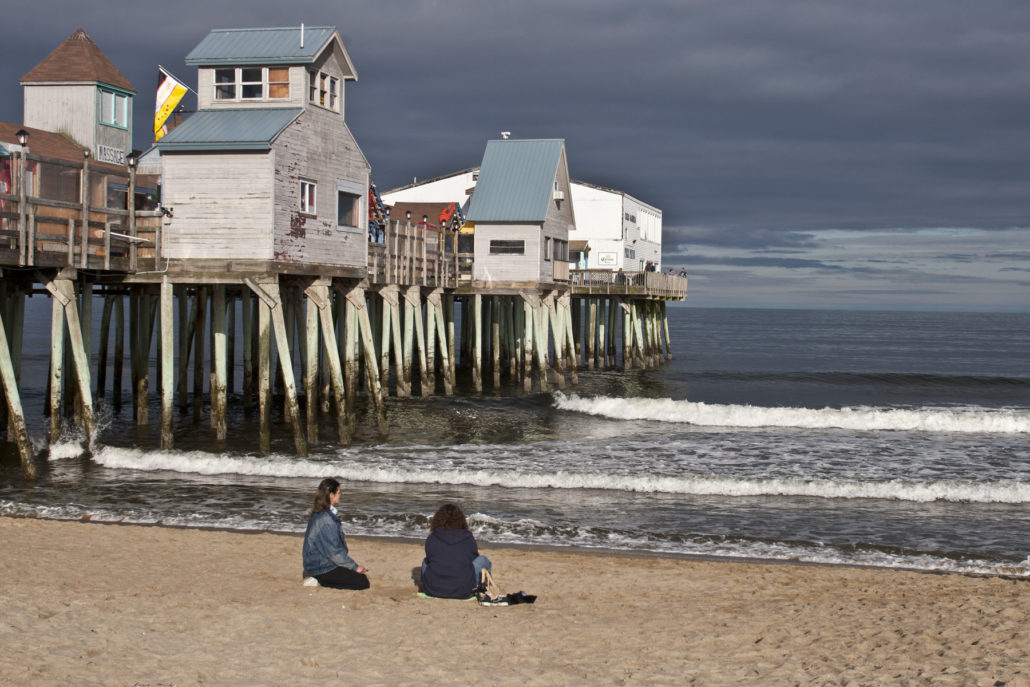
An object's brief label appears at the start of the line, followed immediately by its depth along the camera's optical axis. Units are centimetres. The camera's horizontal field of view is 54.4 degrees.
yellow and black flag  2436
